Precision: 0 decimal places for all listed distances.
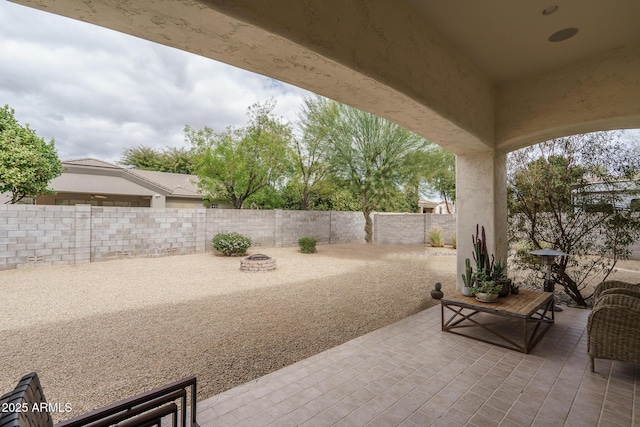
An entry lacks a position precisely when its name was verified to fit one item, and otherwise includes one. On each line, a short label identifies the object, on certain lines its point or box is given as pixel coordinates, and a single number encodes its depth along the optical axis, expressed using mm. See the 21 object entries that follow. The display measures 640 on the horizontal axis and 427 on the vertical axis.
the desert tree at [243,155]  11938
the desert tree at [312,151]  11336
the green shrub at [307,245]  10219
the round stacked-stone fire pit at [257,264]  7035
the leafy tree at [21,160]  8250
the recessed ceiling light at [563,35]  2764
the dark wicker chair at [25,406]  746
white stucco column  4098
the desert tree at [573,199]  4152
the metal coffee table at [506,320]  2760
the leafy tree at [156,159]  24153
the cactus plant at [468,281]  3228
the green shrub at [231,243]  9016
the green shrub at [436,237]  11969
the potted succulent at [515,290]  3334
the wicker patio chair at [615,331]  2188
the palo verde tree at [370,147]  10969
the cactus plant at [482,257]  3486
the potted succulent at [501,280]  3190
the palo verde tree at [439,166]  11219
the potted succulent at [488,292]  2926
